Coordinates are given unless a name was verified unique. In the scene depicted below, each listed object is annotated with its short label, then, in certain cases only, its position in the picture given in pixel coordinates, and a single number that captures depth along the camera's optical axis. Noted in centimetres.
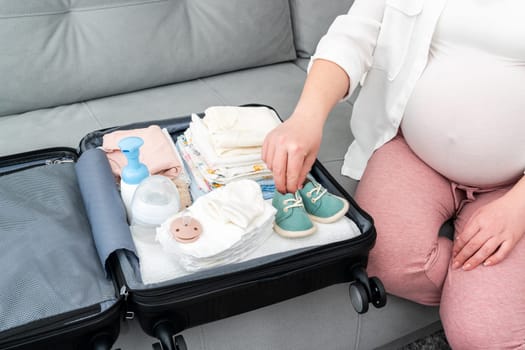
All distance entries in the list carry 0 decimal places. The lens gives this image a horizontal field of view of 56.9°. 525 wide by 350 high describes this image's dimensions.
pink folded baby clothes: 88
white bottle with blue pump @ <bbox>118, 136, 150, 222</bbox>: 78
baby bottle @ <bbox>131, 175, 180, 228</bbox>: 74
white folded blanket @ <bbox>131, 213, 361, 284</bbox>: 70
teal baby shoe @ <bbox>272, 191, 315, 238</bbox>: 77
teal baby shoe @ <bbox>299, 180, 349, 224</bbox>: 81
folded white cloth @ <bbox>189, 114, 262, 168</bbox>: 87
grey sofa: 89
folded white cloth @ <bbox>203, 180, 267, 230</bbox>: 72
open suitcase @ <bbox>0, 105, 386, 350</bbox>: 64
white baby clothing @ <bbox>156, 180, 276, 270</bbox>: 69
